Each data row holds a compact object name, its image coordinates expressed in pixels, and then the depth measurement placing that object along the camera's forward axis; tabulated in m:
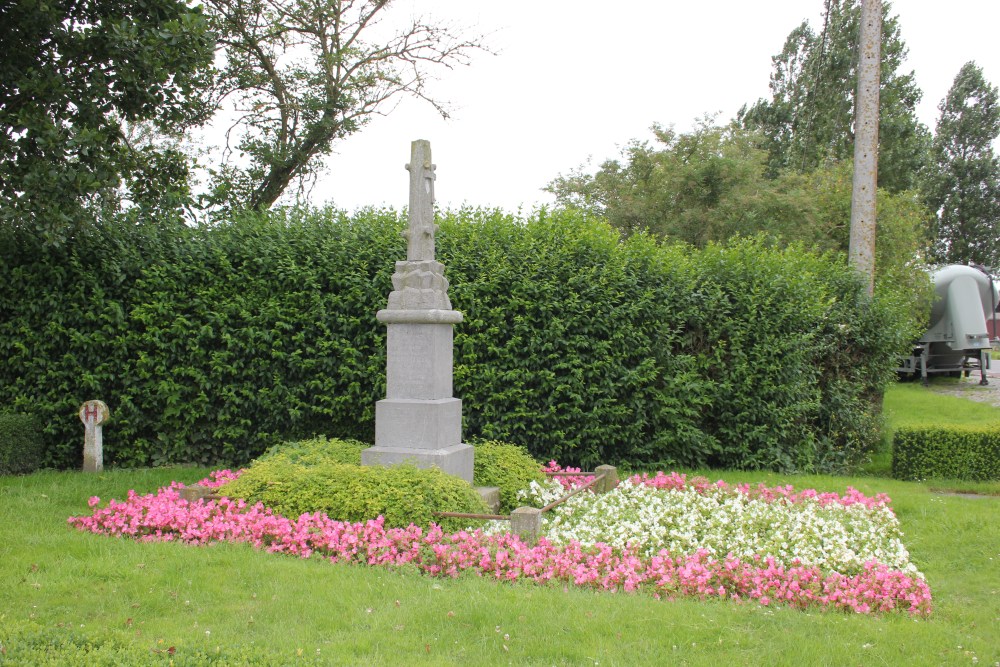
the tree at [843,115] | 29.97
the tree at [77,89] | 9.17
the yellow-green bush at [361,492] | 6.62
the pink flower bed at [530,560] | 5.31
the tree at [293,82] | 16.30
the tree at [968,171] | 42.34
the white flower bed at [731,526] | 6.29
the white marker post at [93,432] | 10.04
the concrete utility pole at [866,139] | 12.68
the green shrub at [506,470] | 8.26
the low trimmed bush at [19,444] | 9.80
